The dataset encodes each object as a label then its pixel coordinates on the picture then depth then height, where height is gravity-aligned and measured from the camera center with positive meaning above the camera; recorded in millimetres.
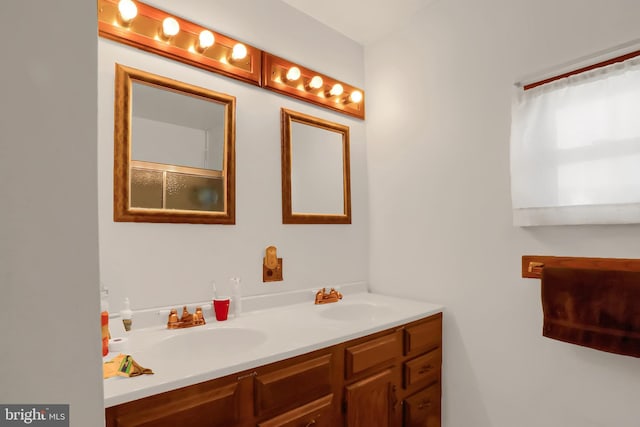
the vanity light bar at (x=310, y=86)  1820 +830
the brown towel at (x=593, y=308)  1185 -343
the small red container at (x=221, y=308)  1516 -377
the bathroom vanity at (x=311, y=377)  925 -528
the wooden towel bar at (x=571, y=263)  1262 -183
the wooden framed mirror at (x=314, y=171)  1876 +325
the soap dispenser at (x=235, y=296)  1592 -342
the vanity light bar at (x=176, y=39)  1337 +844
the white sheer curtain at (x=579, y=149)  1269 +292
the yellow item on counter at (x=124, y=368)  940 -409
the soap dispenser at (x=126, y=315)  1274 -340
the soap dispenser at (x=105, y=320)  1078 -308
